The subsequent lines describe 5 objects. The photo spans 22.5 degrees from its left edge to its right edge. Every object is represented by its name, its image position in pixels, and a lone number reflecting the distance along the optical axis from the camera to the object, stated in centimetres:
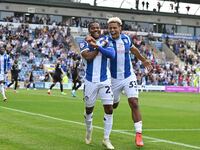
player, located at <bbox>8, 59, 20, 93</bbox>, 3309
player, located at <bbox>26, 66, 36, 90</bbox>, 4041
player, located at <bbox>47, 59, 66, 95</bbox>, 3074
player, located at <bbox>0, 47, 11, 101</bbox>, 2259
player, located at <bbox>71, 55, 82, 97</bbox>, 2938
